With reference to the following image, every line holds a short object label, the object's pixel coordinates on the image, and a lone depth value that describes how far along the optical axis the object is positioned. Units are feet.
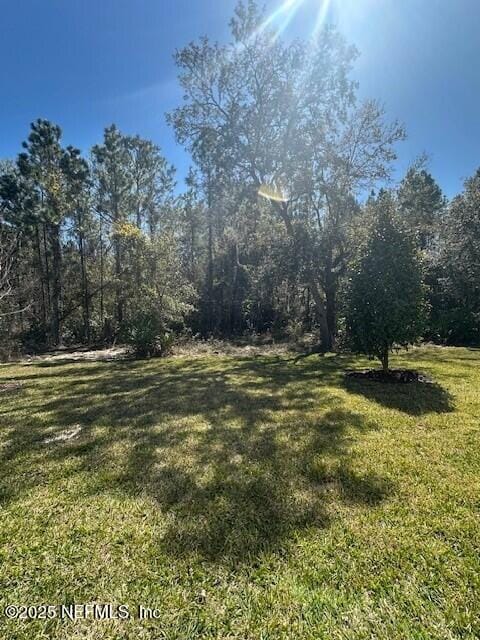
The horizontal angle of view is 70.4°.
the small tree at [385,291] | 19.70
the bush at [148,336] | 36.24
